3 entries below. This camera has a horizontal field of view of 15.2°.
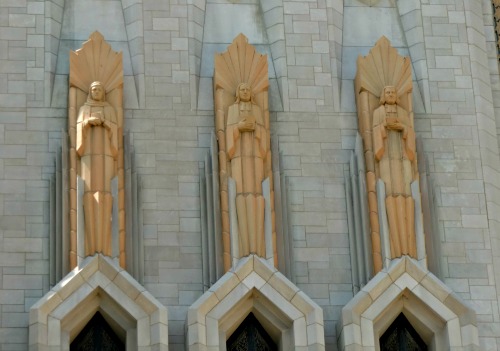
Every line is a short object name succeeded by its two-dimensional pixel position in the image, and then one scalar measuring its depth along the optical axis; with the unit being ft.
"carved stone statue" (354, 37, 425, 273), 109.09
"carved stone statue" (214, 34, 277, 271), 107.96
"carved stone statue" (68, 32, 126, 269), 106.93
